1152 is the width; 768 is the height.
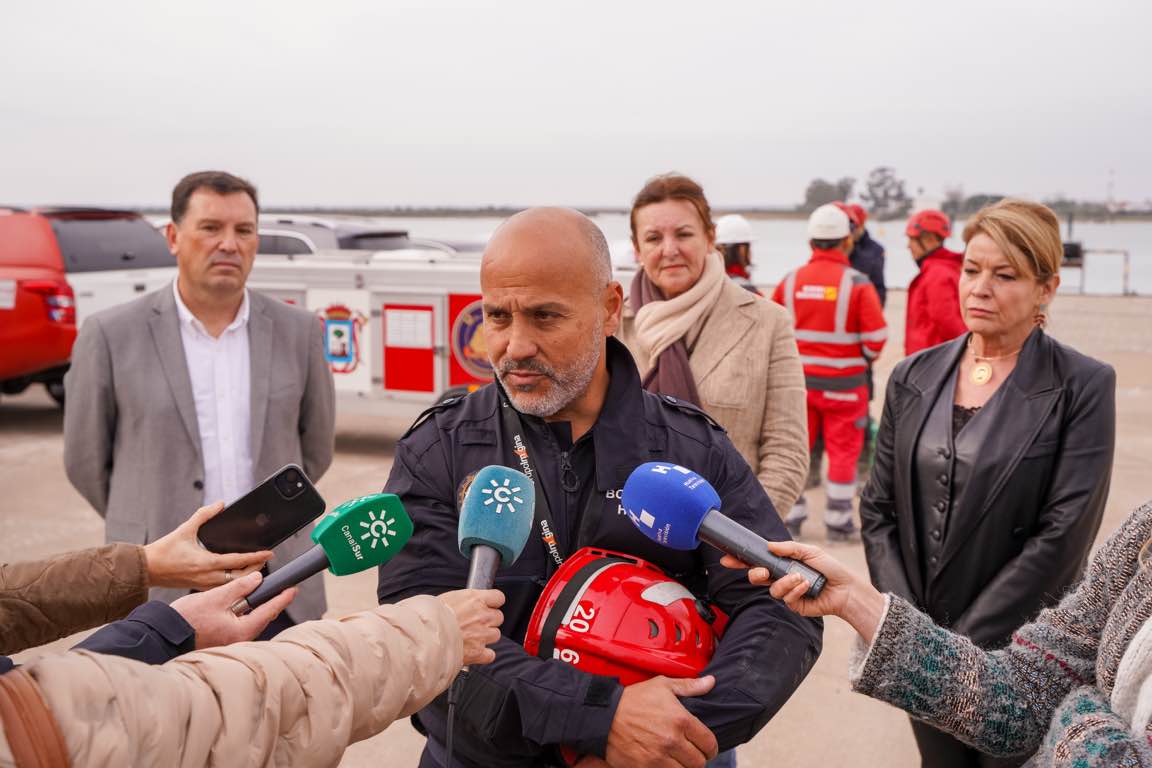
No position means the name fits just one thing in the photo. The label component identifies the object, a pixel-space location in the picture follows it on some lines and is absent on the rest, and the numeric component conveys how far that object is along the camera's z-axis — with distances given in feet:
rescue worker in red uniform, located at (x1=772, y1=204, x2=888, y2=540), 22.53
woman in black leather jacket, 9.54
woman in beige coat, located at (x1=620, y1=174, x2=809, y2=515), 11.66
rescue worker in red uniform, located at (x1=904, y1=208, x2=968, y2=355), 23.98
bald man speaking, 6.31
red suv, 32.07
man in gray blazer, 11.59
